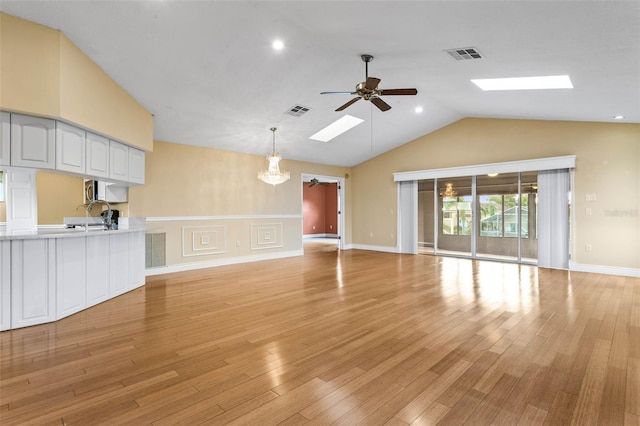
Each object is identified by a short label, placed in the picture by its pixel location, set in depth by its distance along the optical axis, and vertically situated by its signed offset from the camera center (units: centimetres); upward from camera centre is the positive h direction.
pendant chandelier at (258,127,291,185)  671 +91
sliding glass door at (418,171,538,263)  741 -4
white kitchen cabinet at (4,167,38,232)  446 +24
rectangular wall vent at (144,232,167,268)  623 -67
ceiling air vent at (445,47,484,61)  393 +206
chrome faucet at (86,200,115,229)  495 -11
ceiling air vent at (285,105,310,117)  615 +207
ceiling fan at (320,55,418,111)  423 +171
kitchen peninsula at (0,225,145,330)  330 -67
